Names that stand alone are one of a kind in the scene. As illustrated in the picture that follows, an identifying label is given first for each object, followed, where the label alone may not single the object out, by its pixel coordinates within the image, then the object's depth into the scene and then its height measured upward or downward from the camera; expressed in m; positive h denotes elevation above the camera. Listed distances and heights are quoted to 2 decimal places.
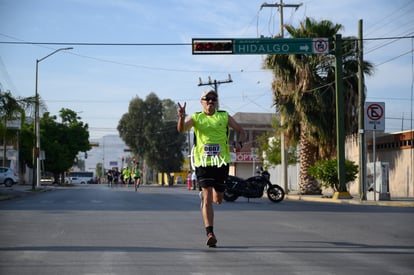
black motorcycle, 22.55 -0.54
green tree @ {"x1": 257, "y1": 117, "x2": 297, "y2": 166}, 42.12 +1.30
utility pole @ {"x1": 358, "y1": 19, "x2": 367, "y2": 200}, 24.75 +1.68
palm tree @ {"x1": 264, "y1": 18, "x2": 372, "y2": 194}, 29.81 +4.02
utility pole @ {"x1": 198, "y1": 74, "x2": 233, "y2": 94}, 54.87 +7.68
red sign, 65.44 +1.59
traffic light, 24.39 +4.79
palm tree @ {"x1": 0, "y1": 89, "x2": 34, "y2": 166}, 26.88 +2.80
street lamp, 40.06 +2.74
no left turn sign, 24.16 +2.16
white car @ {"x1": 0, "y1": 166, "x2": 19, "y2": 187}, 49.38 -0.36
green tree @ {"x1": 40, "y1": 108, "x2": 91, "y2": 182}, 65.99 +3.44
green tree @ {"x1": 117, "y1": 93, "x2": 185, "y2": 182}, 84.06 +4.88
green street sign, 24.83 +4.93
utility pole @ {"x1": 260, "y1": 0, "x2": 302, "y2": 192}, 34.18 +0.85
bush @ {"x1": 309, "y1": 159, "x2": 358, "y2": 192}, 27.47 +0.03
